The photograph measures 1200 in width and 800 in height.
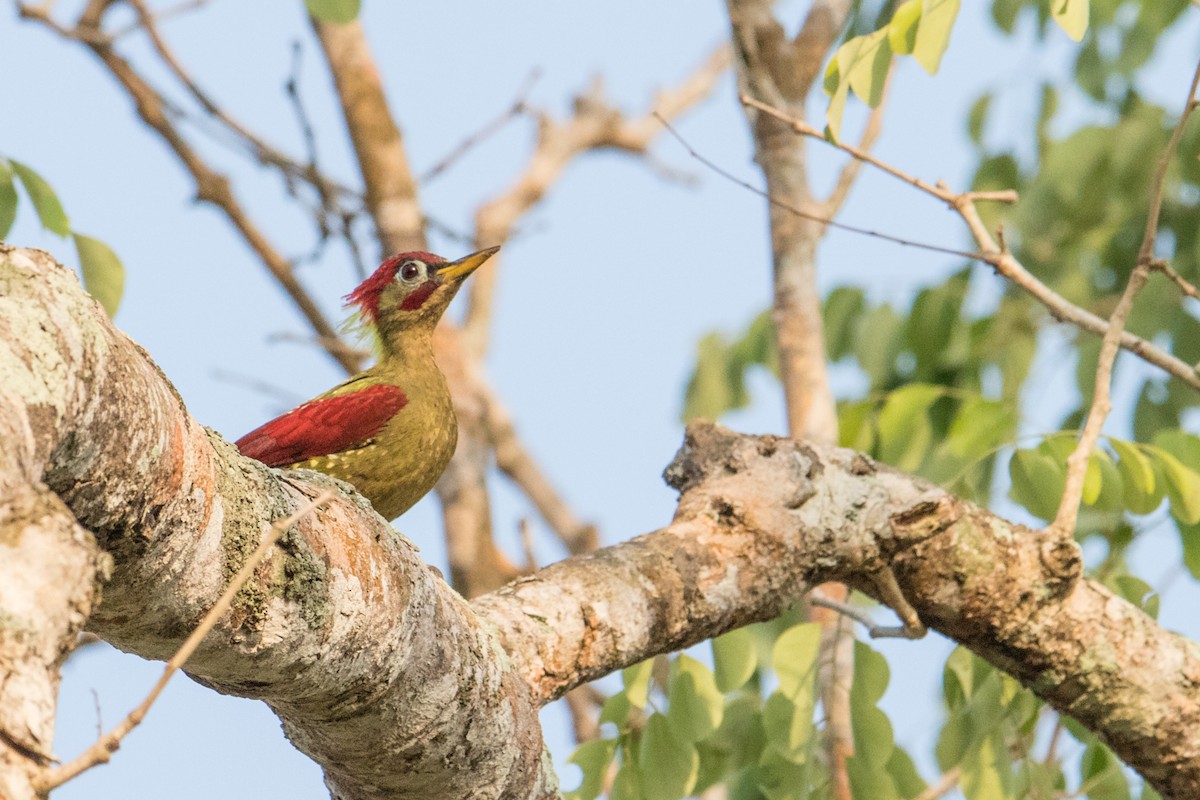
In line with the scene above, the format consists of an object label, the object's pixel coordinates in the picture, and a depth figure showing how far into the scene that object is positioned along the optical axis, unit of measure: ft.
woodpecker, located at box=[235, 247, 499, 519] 27.17
